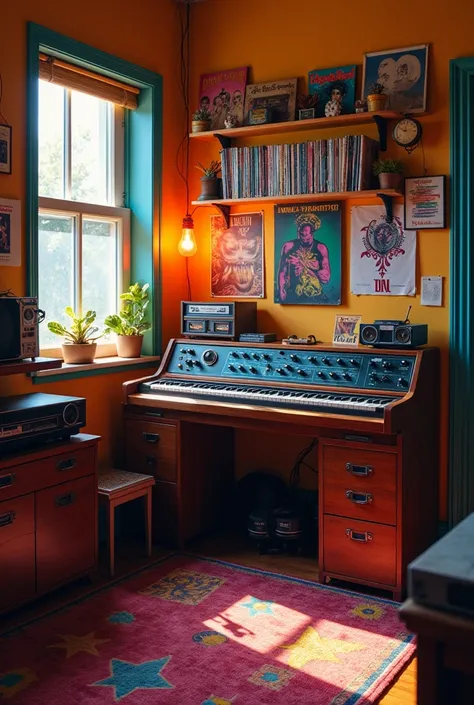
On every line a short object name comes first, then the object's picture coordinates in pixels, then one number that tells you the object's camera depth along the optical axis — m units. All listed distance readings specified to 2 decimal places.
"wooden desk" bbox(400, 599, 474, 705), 1.22
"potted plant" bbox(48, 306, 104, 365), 3.92
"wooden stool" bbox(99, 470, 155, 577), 3.57
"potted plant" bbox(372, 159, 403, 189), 3.78
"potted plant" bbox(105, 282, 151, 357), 4.26
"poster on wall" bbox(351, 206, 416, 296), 3.93
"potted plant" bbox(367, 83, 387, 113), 3.78
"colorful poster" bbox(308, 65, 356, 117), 4.01
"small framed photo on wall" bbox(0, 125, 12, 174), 3.44
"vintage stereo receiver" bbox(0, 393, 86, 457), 3.07
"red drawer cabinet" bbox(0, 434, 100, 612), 3.03
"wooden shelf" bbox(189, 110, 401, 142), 3.83
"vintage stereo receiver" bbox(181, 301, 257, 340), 4.12
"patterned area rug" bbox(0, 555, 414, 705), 2.58
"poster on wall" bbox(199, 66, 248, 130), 4.38
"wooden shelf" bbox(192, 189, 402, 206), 3.84
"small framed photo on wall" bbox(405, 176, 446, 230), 3.79
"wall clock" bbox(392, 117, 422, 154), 3.79
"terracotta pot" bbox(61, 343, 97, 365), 3.92
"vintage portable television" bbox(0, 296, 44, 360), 3.18
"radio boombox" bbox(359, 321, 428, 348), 3.59
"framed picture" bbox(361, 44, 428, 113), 3.80
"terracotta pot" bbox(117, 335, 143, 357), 4.27
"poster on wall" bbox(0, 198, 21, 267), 3.46
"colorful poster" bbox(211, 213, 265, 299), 4.43
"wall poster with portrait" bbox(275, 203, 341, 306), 4.16
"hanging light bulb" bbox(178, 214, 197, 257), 4.41
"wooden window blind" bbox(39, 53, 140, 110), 3.76
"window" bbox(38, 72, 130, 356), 3.90
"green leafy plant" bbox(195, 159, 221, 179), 4.38
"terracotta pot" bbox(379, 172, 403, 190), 3.78
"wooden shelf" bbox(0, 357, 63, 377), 3.15
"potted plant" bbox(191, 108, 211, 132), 4.32
